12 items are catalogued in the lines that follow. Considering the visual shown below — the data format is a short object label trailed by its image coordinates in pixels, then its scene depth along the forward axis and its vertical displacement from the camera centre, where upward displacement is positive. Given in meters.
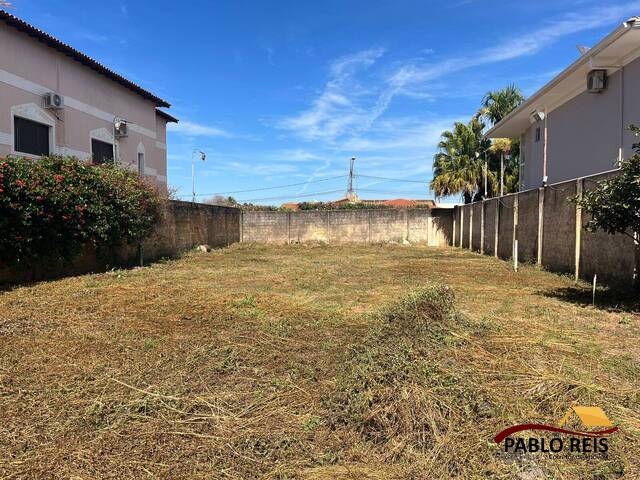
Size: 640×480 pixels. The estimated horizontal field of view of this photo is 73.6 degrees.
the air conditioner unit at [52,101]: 12.30 +3.61
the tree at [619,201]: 5.75 +0.39
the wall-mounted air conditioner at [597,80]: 10.23 +3.60
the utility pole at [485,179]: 21.10 +2.44
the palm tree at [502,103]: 22.33 +6.63
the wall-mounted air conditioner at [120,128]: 15.59 +3.61
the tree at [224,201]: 29.86 +1.88
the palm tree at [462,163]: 22.45 +3.52
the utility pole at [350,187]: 40.25 +3.89
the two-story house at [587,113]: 9.23 +3.21
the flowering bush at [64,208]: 8.17 +0.40
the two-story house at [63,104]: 11.17 +3.86
